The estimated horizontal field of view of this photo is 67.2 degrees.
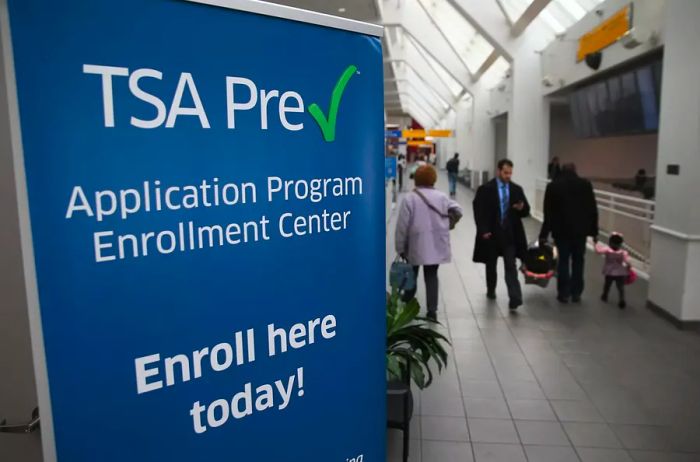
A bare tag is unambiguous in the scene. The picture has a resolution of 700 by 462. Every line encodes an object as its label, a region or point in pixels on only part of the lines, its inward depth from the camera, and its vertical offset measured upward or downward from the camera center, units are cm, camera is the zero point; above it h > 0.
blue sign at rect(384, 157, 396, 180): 1538 -16
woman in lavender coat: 530 -64
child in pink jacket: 600 -122
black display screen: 859 +103
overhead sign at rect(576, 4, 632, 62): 891 +233
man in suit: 593 -71
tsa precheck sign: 99 -13
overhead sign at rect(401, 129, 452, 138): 2842 +155
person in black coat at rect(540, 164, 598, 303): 606 -74
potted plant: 292 -112
